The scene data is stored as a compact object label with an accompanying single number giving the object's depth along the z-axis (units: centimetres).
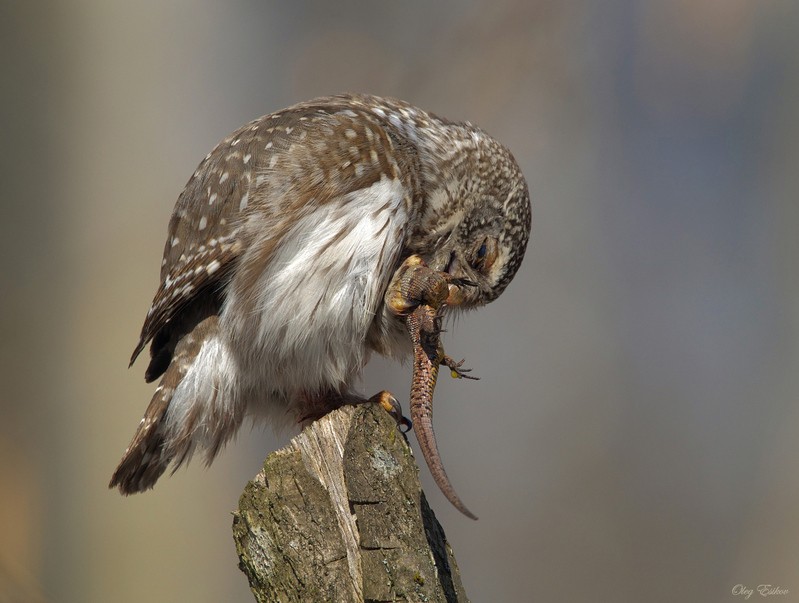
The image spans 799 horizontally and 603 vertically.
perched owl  581
